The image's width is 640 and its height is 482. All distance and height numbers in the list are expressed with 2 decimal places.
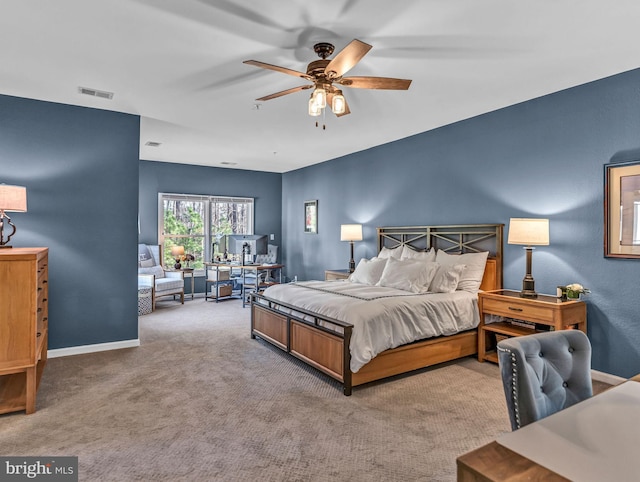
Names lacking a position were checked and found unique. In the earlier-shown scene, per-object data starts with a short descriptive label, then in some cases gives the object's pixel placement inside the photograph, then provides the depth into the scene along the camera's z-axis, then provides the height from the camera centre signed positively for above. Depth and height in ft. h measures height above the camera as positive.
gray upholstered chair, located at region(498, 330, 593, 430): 4.38 -1.68
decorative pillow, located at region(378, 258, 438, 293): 14.19 -1.44
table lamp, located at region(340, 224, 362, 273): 20.40 +0.29
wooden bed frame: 10.92 -3.32
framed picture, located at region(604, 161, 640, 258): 10.75 +0.90
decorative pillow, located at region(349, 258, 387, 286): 16.08 -1.46
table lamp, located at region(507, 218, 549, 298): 12.00 +0.11
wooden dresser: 9.00 -2.08
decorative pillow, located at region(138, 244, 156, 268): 22.96 -1.27
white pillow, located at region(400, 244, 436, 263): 16.21 -0.71
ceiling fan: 8.77 +3.97
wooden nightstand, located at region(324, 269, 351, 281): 19.63 -1.94
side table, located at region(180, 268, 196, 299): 24.73 -2.55
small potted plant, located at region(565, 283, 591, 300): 11.40 -1.57
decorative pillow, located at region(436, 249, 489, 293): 14.12 -1.19
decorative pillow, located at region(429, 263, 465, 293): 13.84 -1.50
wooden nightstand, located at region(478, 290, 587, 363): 11.02 -2.35
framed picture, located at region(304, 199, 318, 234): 25.98 +1.52
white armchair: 21.29 -2.38
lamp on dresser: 10.73 +1.04
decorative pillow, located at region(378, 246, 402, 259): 17.79 -0.70
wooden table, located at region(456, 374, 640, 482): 2.89 -1.84
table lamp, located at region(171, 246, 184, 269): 25.11 -1.08
